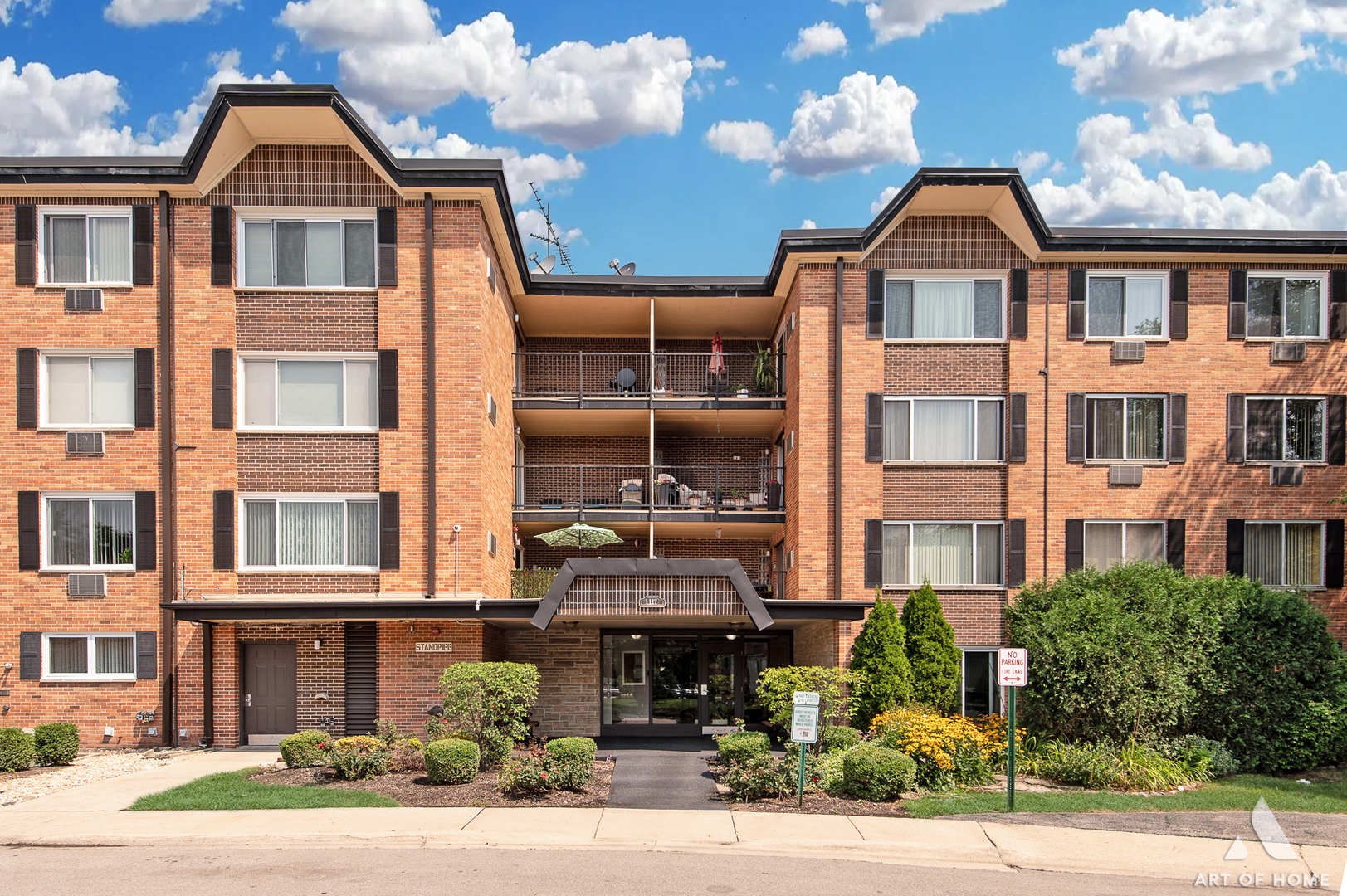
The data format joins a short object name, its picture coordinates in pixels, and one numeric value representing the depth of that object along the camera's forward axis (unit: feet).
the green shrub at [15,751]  54.90
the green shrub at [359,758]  51.80
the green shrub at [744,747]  50.85
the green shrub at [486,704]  54.90
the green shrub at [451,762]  50.29
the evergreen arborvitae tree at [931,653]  61.87
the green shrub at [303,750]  54.13
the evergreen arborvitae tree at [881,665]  60.80
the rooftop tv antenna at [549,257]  82.38
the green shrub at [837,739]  56.08
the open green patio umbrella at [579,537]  72.69
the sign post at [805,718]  46.24
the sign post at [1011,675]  46.62
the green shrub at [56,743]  56.59
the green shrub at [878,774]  48.37
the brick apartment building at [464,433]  63.46
